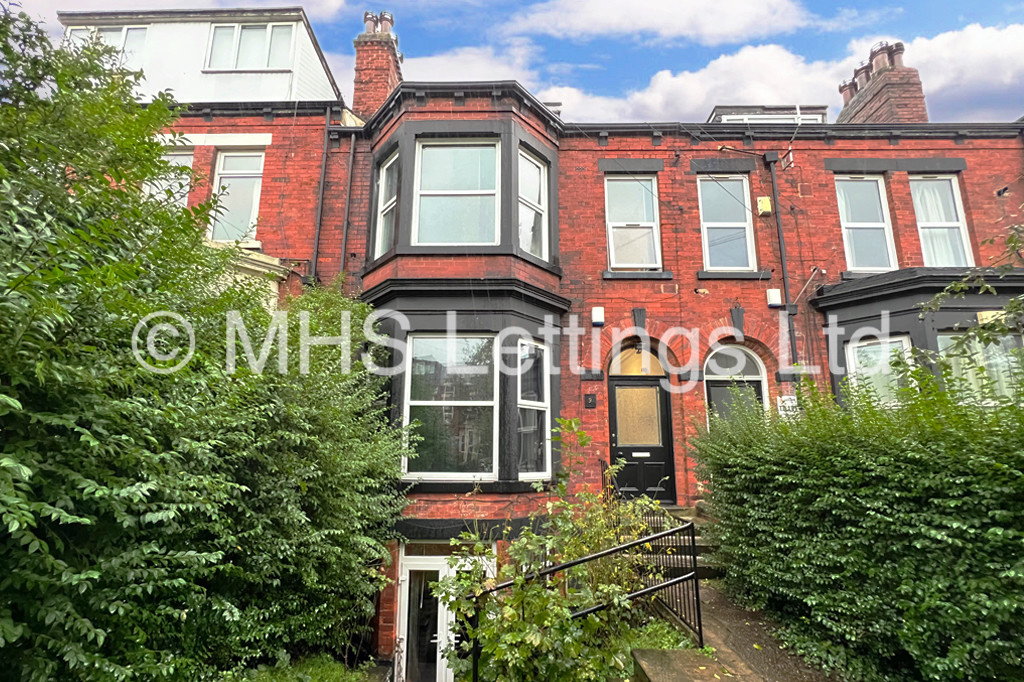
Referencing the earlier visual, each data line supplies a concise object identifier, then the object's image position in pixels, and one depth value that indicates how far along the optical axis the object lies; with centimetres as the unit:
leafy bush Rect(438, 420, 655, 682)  356
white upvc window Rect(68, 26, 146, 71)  1011
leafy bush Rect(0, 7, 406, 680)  255
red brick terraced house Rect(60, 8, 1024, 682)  720
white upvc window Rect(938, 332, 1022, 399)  715
